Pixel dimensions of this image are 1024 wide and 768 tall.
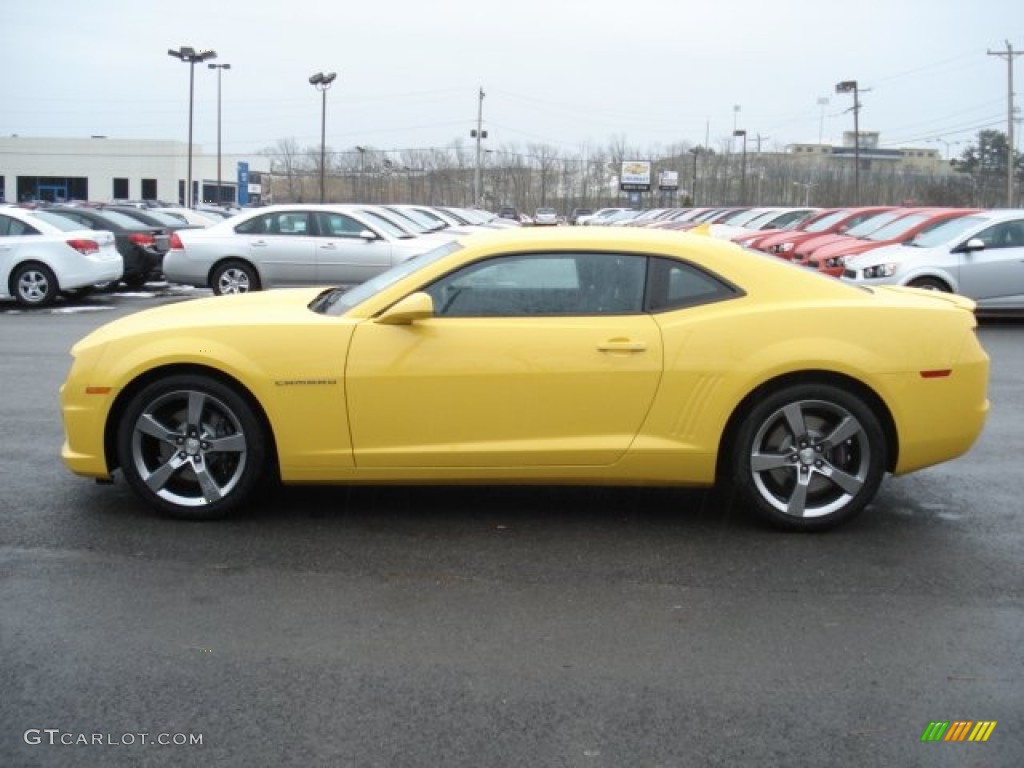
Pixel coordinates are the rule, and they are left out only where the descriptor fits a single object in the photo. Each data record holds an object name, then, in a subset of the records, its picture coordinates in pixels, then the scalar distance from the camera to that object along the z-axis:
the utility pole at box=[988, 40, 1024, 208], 51.18
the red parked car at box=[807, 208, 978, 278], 15.15
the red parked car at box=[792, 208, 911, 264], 17.02
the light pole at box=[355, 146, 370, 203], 92.23
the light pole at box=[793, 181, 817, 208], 83.56
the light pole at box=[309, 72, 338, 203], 48.56
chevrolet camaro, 4.99
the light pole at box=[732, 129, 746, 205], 80.81
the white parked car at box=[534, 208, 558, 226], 61.41
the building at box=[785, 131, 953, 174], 102.12
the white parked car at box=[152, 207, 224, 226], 27.64
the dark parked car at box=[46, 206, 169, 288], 18.34
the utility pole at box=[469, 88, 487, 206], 73.56
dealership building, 86.75
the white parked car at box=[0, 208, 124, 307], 15.68
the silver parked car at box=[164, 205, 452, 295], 15.58
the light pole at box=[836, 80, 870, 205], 66.12
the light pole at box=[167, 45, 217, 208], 48.97
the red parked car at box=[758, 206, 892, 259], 18.59
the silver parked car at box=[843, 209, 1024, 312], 13.83
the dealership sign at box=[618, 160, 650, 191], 93.06
